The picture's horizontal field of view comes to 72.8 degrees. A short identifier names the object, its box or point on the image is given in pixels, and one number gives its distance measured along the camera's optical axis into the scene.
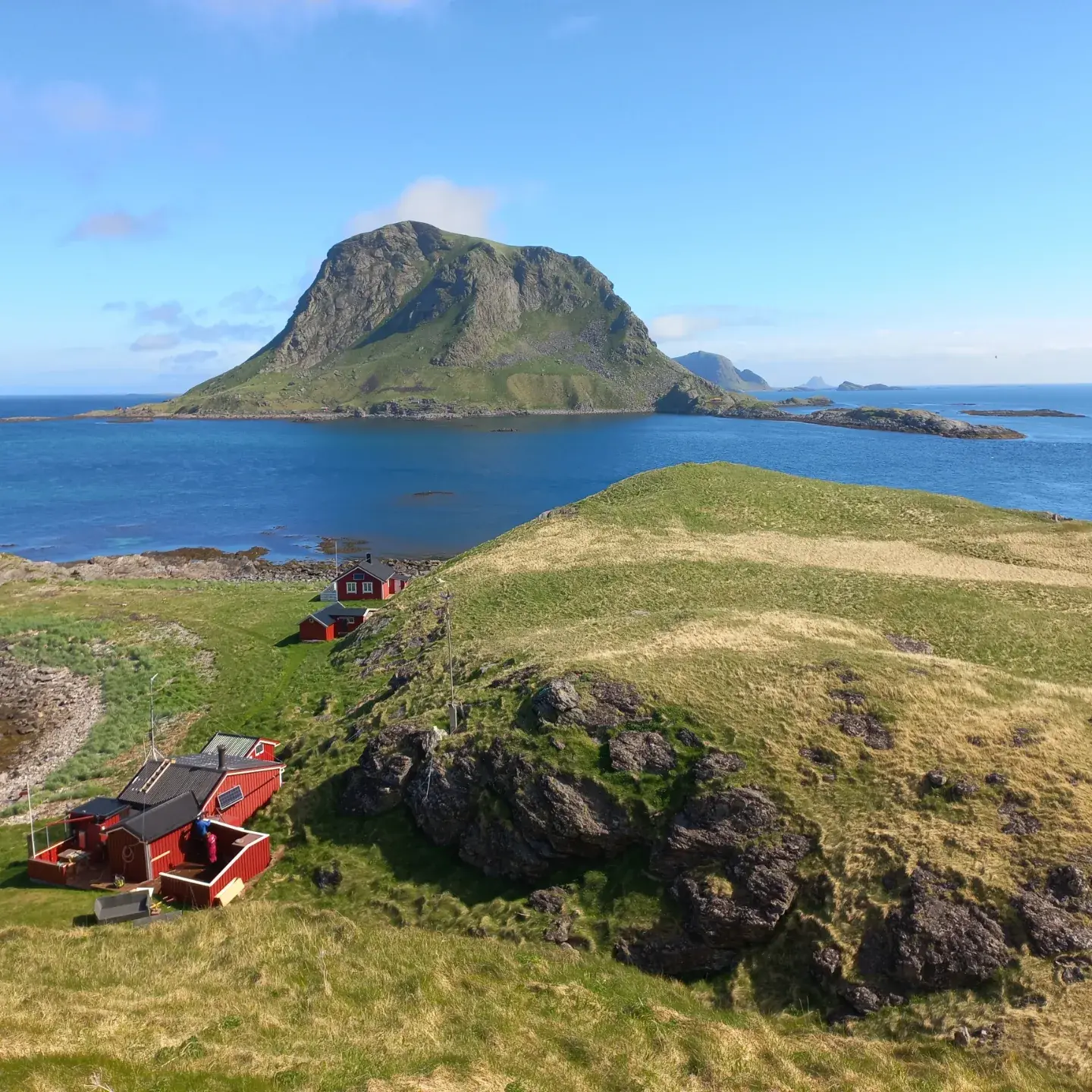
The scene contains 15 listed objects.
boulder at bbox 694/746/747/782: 27.97
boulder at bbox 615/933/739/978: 24.11
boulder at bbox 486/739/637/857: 27.92
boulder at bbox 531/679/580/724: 31.95
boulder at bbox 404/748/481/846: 30.86
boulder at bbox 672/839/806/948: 24.27
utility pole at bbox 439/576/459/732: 34.06
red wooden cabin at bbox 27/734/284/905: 31.25
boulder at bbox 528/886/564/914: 26.80
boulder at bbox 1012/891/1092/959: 21.27
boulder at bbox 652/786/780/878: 26.09
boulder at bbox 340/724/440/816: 33.00
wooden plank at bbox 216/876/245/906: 29.08
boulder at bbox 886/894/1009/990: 21.42
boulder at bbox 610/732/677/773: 29.30
